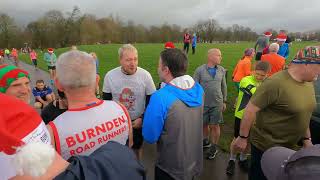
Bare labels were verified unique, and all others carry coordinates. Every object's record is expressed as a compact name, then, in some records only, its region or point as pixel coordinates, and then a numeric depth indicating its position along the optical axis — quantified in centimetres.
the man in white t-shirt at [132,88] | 247
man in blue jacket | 174
